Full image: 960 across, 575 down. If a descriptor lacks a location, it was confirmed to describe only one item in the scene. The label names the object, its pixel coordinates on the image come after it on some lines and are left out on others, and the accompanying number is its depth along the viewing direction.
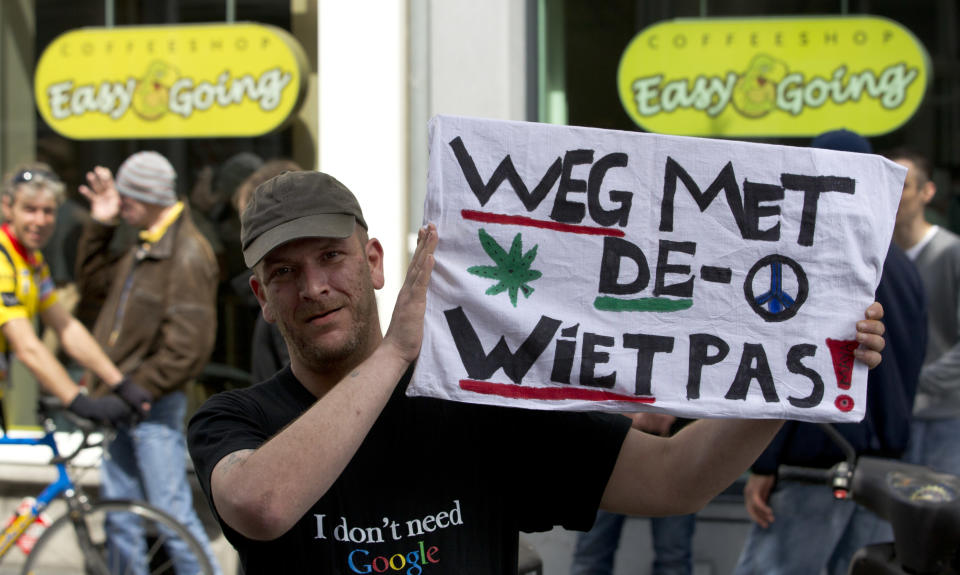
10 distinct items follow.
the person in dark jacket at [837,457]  7.47
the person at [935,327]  9.56
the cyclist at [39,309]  9.73
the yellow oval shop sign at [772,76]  10.70
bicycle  9.60
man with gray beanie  10.06
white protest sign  4.09
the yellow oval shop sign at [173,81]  11.91
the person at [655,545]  9.57
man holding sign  3.51
